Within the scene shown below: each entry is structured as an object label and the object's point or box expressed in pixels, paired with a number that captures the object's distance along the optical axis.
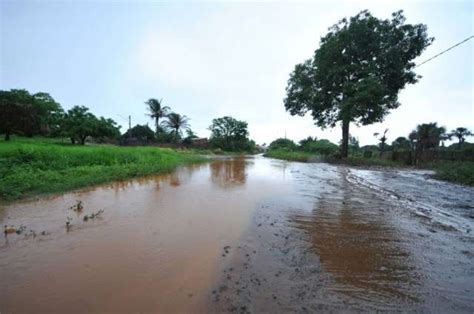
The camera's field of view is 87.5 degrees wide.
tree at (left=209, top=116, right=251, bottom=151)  56.59
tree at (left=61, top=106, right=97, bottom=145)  23.62
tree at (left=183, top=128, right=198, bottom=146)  48.31
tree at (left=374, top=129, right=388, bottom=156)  26.30
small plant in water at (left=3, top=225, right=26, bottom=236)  4.15
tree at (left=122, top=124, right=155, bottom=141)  46.06
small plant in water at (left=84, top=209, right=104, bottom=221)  5.04
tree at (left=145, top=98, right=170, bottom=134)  47.72
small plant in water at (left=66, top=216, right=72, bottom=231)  4.51
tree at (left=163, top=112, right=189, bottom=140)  50.12
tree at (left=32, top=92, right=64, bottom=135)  26.35
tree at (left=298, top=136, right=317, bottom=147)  49.33
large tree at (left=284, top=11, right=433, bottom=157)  21.52
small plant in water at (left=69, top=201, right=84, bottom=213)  5.54
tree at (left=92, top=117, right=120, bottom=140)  25.22
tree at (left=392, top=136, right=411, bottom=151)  41.28
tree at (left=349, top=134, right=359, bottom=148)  52.47
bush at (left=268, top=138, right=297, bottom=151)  57.00
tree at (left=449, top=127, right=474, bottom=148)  46.56
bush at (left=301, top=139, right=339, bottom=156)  34.70
